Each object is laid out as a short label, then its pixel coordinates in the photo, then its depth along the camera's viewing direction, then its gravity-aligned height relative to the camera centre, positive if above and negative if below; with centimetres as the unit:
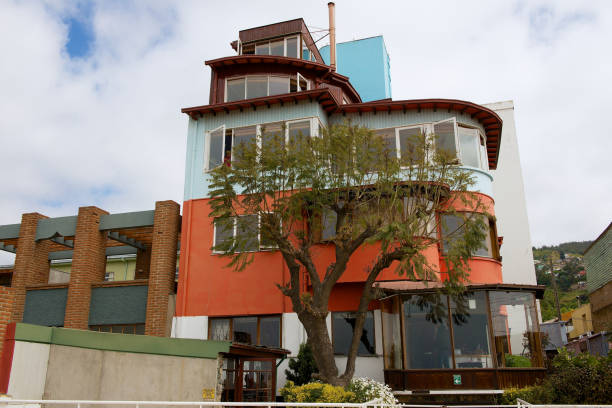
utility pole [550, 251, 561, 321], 4038 +560
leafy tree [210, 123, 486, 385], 1438 +478
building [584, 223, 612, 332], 3056 +558
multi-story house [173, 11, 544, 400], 1585 +337
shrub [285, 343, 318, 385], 1644 +31
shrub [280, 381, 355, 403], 1309 -38
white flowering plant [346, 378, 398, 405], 1398 -33
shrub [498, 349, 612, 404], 1086 -20
